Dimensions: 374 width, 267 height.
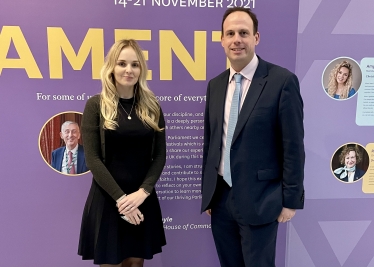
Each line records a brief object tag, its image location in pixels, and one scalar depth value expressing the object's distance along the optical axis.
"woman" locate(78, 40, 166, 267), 1.57
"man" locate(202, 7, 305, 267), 1.39
